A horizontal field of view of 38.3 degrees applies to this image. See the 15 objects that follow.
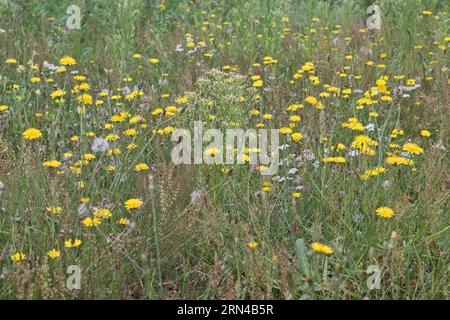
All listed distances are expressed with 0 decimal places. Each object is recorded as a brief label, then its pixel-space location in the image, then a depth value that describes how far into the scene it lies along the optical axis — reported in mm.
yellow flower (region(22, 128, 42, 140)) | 2922
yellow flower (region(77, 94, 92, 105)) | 3502
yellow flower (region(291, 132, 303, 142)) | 3346
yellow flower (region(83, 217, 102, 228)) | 2423
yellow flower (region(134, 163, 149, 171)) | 2939
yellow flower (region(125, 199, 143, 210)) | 2613
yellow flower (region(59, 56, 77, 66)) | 3624
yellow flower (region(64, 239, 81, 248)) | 2378
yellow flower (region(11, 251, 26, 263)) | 2324
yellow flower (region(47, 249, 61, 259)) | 2367
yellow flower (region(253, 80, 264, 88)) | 4059
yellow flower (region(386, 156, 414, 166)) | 2905
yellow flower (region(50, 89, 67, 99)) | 3381
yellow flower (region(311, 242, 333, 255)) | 2083
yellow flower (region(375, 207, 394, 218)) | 2654
